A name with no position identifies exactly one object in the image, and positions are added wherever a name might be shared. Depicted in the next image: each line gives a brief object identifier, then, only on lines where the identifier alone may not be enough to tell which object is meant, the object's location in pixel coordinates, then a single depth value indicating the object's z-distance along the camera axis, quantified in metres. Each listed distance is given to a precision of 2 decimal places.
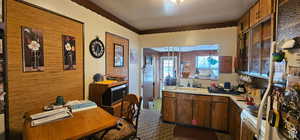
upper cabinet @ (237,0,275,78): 1.75
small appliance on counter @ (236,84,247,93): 2.72
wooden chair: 1.63
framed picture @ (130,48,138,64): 3.68
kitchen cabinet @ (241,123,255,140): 1.44
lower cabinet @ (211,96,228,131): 2.70
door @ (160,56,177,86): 3.62
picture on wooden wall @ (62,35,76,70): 1.92
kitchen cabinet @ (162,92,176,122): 3.11
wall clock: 2.37
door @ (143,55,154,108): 4.64
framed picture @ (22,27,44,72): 1.47
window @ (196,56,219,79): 3.72
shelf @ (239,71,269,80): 1.71
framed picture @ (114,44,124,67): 3.02
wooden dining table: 1.05
